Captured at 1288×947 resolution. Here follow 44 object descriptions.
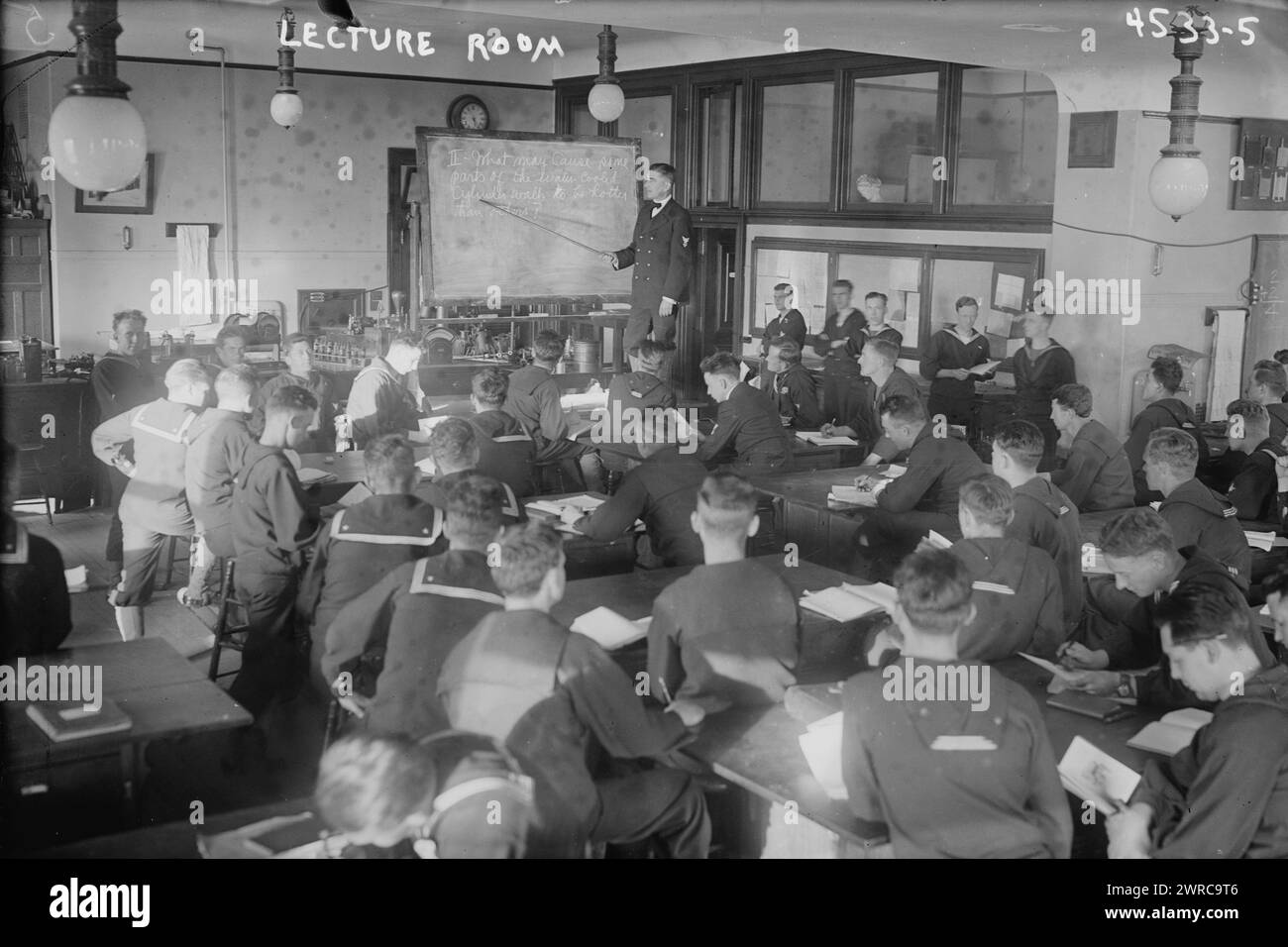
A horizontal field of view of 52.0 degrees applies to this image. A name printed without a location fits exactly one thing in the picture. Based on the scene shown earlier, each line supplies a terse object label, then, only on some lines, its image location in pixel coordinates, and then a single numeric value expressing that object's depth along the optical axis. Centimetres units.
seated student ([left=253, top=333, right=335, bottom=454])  782
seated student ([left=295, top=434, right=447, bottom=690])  468
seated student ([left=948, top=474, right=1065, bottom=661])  430
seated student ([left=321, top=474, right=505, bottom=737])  372
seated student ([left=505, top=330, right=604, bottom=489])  770
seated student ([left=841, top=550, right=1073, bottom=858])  301
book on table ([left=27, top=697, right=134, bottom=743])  338
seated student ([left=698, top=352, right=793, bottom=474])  733
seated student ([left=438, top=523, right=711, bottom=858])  323
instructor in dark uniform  984
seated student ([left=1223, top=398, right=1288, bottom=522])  646
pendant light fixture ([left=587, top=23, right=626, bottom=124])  826
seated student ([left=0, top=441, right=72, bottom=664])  399
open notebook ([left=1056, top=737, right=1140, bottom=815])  334
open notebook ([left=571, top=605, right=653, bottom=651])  420
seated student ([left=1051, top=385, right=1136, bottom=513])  673
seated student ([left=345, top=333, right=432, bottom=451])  737
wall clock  1403
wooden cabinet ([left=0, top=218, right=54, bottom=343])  1195
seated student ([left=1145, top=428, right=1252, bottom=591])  516
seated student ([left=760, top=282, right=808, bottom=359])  1105
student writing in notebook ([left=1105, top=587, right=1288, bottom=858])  305
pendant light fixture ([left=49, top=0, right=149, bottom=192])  374
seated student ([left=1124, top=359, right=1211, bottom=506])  757
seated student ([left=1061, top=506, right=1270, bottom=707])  424
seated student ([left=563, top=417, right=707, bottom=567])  544
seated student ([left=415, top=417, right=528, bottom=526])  527
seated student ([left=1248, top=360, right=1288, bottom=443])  780
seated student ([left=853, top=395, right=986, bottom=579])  602
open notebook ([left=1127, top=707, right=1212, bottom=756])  350
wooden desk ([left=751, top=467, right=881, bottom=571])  628
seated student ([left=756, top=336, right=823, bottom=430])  920
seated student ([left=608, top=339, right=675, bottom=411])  780
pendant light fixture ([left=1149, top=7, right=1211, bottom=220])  588
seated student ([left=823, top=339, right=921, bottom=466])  840
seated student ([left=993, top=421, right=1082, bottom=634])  504
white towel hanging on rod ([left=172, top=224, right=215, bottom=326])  1265
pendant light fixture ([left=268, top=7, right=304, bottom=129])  843
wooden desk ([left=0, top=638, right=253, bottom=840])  335
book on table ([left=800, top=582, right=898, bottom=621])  450
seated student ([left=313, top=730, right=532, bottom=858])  272
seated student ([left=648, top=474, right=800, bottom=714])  386
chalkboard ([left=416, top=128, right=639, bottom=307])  954
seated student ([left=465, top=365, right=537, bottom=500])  672
